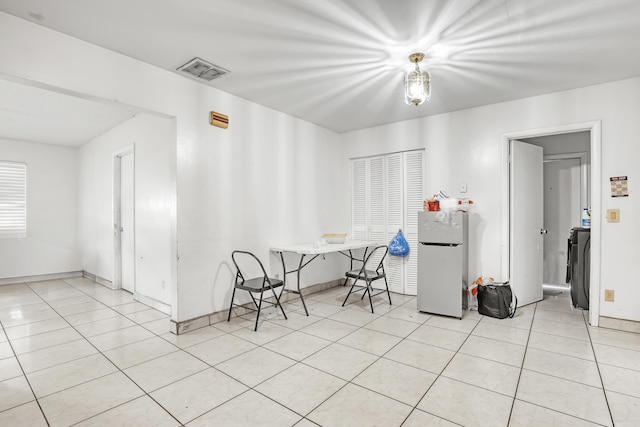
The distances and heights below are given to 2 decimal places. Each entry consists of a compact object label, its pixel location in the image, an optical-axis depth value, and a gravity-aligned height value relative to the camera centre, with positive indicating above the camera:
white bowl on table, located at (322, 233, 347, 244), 4.50 -0.41
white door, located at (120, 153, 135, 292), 4.71 -0.18
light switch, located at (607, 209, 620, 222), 3.30 -0.07
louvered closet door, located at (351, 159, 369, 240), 5.19 +0.17
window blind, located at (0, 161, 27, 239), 5.64 +0.20
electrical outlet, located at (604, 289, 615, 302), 3.33 -0.92
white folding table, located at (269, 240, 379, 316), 3.74 -0.49
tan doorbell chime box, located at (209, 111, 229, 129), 3.46 +1.02
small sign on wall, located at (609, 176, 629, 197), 3.26 +0.23
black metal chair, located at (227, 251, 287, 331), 3.34 -0.81
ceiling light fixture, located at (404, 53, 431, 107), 2.67 +1.08
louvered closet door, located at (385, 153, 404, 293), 4.76 -0.04
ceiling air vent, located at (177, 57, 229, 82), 2.90 +1.36
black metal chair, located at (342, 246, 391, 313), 4.02 -0.86
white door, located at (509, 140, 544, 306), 3.97 -0.17
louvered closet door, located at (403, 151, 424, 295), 4.59 +0.08
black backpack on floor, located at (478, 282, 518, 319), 3.60 -1.07
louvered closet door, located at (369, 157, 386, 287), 4.96 +0.10
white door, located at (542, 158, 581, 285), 5.05 -0.02
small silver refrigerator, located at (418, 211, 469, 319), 3.64 -0.64
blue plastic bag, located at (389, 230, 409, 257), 4.62 -0.54
